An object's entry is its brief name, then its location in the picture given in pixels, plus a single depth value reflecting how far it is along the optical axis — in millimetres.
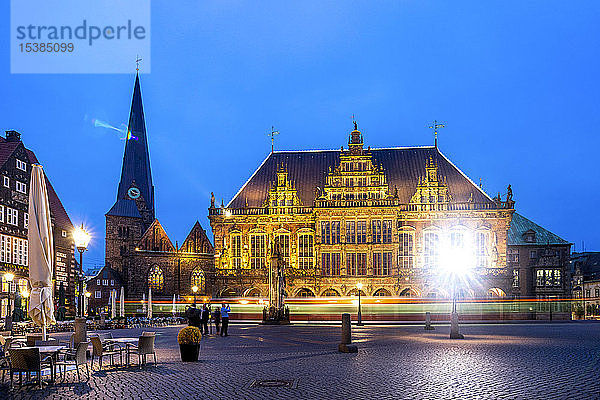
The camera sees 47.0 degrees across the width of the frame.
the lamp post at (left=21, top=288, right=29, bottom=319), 40250
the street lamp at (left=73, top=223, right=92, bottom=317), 20039
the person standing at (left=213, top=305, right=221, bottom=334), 31469
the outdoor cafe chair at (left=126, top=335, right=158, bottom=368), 15805
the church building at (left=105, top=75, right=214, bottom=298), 72938
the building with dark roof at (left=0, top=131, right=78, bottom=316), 41438
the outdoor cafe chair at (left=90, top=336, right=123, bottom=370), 15779
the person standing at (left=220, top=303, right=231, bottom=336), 29764
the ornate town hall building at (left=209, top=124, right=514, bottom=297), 63531
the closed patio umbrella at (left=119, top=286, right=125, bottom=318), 44250
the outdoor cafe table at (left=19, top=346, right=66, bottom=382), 13494
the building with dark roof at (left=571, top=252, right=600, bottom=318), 86625
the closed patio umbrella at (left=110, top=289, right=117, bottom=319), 44312
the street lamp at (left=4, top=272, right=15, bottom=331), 27641
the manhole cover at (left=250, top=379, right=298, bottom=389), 12586
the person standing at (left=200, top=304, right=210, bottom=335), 30594
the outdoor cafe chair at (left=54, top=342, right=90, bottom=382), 13945
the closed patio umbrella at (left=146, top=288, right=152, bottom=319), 45062
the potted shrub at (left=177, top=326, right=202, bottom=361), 17000
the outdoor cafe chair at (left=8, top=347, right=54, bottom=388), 12594
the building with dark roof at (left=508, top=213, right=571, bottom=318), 70000
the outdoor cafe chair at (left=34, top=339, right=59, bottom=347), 15108
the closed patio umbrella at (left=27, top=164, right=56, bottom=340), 16219
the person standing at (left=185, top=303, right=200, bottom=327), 25641
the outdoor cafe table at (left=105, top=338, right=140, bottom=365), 16316
